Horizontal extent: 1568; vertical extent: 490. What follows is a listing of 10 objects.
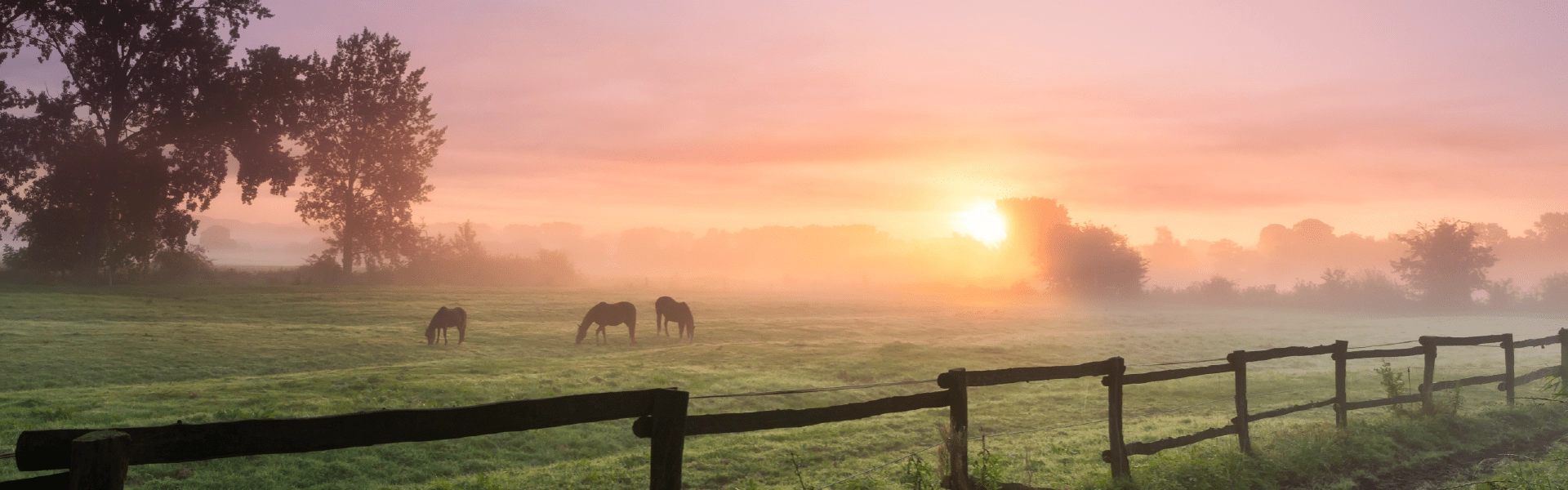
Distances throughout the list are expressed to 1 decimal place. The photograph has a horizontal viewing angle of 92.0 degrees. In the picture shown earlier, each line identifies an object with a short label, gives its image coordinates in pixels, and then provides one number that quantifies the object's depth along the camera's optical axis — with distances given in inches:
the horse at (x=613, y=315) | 1266.0
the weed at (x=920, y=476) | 314.0
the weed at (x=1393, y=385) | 544.4
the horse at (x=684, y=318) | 1311.5
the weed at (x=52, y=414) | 534.3
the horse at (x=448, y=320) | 1134.4
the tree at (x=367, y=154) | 2064.5
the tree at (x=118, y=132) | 1443.2
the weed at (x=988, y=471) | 320.5
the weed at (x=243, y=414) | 545.1
